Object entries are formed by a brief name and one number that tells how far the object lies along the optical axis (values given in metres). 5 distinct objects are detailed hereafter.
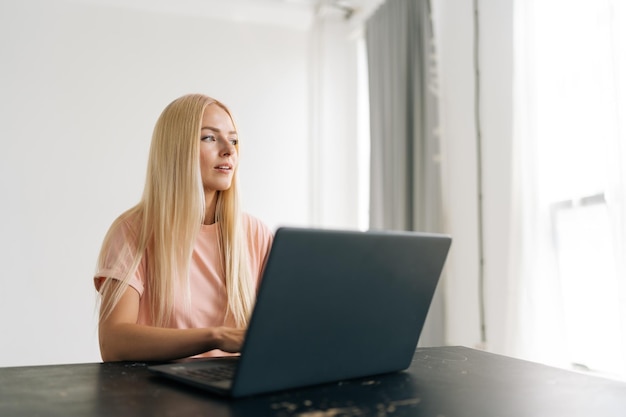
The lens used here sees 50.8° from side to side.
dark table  0.81
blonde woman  1.49
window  2.04
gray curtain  3.18
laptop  0.85
